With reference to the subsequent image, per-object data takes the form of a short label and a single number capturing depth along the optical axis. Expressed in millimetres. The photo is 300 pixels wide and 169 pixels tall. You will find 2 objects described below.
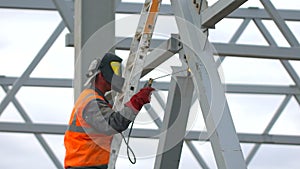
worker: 9499
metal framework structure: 10360
